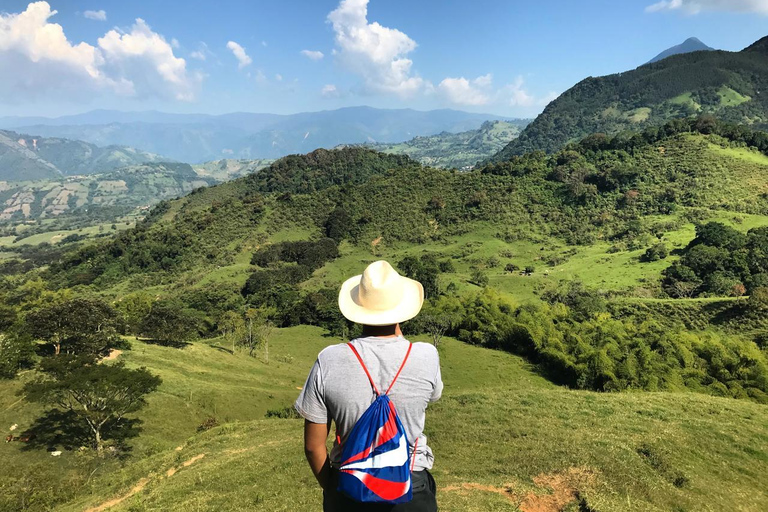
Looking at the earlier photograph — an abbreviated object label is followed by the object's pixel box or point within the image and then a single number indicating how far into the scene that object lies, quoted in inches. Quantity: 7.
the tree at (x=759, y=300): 1691.2
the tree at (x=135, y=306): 2204.6
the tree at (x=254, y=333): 2044.4
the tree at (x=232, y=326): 2013.9
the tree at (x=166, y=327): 1665.8
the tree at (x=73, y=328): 1222.9
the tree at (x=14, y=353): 1059.9
